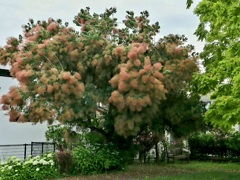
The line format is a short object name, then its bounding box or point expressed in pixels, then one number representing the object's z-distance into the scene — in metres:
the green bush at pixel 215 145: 18.73
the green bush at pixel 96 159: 12.50
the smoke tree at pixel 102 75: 11.12
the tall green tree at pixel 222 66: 10.26
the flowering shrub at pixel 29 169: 11.47
